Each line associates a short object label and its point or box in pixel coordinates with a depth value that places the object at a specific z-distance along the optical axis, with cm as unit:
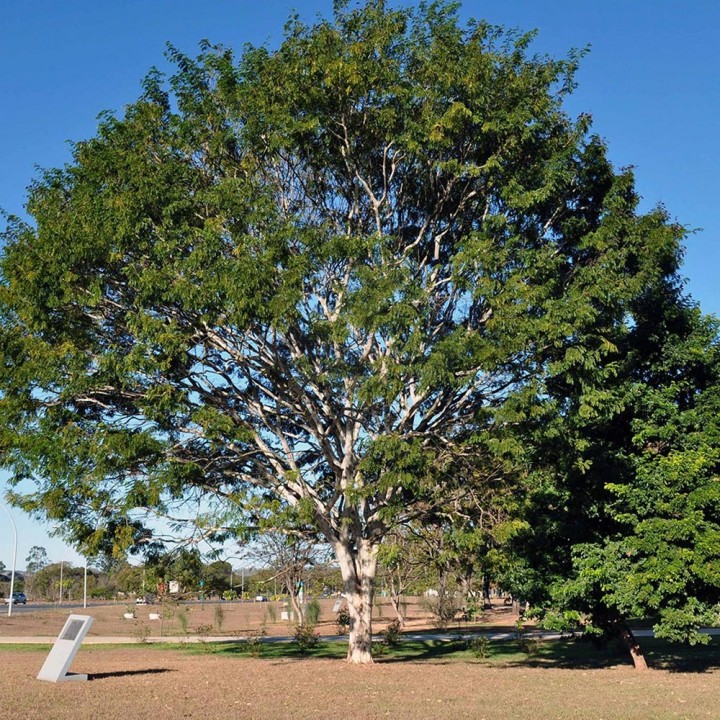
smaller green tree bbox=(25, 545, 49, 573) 11581
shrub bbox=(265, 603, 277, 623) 4684
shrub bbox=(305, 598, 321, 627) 3741
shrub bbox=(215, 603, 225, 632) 3791
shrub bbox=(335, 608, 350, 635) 3142
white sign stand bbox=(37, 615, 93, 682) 1620
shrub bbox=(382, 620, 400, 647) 2667
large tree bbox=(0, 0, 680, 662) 1595
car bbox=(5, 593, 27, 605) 8838
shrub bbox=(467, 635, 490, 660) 2298
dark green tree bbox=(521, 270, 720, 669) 1627
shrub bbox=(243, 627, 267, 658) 2434
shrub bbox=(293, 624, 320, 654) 2509
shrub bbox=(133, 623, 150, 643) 3189
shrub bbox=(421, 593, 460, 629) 3943
